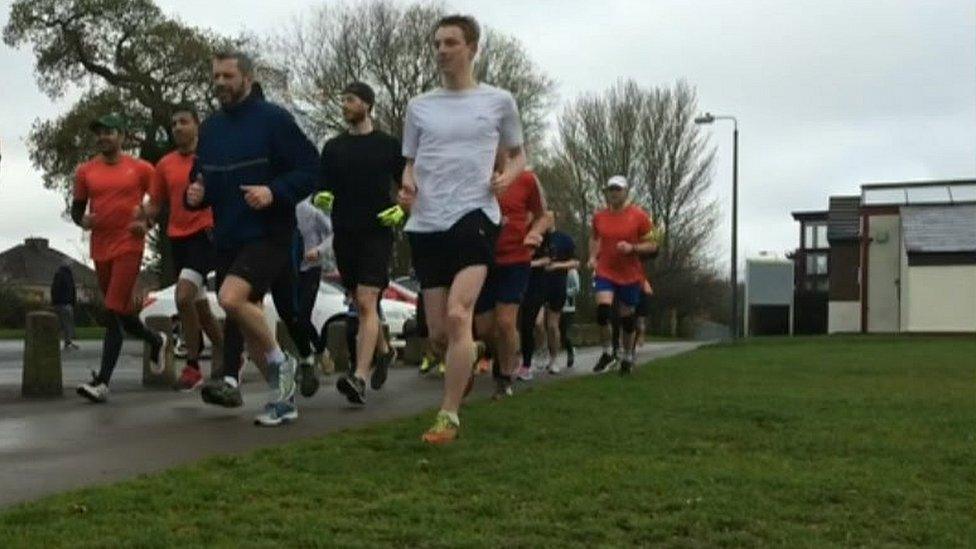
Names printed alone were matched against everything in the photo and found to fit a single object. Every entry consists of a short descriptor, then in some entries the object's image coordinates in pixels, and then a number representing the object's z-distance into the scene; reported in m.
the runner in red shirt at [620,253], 13.55
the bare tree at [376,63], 47.62
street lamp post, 43.75
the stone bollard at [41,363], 10.45
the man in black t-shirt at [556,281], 15.23
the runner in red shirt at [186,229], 9.91
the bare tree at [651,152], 64.38
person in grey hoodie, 12.16
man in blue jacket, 8.05
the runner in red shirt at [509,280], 9.89
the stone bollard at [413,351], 16.93
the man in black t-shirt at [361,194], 9.34
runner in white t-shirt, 7.24
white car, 20.11
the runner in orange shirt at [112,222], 10.05
